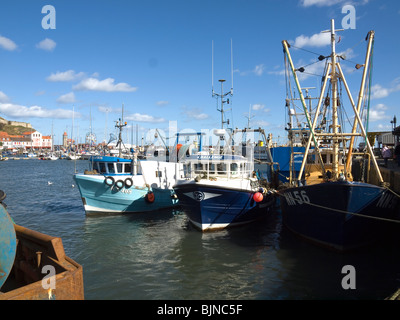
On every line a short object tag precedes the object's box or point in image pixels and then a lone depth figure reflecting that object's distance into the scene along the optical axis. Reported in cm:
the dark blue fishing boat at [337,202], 1113
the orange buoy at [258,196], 1543
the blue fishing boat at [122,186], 1972
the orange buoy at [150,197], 2080
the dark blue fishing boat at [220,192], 1523
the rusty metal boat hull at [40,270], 471
